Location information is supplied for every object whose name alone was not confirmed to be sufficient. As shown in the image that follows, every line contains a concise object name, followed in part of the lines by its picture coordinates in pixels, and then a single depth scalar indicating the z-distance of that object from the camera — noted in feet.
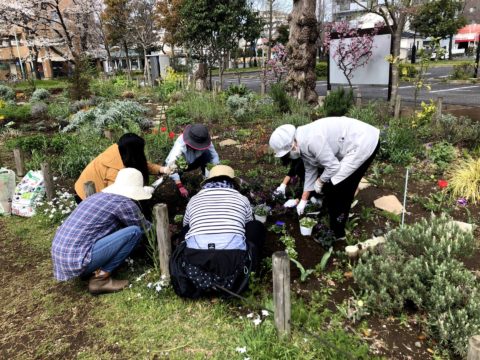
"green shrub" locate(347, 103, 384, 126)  21.00
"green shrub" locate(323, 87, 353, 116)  23.57
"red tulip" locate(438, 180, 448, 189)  13.15
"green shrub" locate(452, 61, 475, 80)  56.70
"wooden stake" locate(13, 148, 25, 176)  18.63
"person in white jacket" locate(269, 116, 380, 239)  10.10
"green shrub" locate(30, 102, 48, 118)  34.27
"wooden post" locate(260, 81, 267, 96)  38.88
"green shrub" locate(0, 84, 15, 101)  46.56
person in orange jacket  11.71
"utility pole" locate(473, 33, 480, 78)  54.54
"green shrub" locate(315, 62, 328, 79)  78.18
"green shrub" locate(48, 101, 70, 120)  31.94
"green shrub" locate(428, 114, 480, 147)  17.70
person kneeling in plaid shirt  9.35
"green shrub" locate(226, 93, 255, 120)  27.45
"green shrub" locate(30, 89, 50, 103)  42.40
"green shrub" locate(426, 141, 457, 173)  16.50
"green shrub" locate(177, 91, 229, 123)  27.94
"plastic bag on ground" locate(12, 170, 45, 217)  15.15
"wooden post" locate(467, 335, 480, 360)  4.80
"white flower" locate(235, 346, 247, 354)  7.53
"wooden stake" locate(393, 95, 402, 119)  22.90
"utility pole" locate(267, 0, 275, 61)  54.96
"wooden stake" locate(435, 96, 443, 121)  20.23
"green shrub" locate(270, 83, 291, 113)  27.09
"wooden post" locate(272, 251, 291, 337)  7.04
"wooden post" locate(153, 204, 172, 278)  9.29
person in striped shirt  8.79
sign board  30.12
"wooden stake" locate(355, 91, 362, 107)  24.87
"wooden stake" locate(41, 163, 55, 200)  15.32
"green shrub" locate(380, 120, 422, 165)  17.24
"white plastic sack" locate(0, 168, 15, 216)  15.31
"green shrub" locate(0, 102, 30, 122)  33.12
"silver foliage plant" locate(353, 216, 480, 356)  7.30
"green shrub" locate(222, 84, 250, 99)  33.88
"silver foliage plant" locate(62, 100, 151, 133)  24.36
